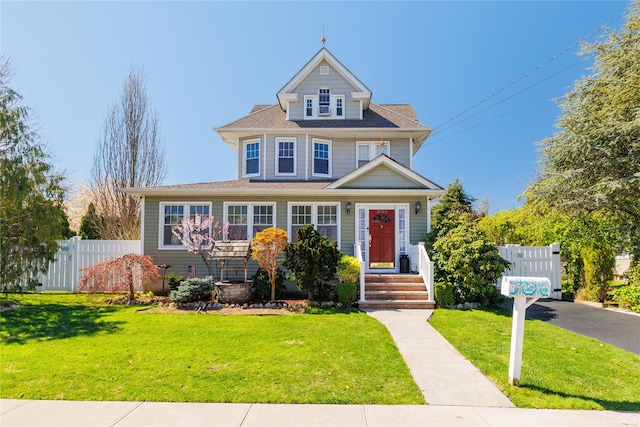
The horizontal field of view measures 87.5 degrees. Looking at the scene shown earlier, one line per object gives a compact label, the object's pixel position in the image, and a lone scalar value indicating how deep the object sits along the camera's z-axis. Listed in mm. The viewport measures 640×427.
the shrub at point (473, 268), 9633
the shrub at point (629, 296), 9359
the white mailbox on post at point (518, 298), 4414
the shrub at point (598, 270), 10469
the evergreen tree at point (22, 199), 9188
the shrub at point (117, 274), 9875
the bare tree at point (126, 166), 19062
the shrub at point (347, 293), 9609
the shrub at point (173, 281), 11422
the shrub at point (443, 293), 9742
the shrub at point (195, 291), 9398
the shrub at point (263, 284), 10289
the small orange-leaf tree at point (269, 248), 9711
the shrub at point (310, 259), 9570
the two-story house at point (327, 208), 11930
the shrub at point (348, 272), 10047
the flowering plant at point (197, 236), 10367
